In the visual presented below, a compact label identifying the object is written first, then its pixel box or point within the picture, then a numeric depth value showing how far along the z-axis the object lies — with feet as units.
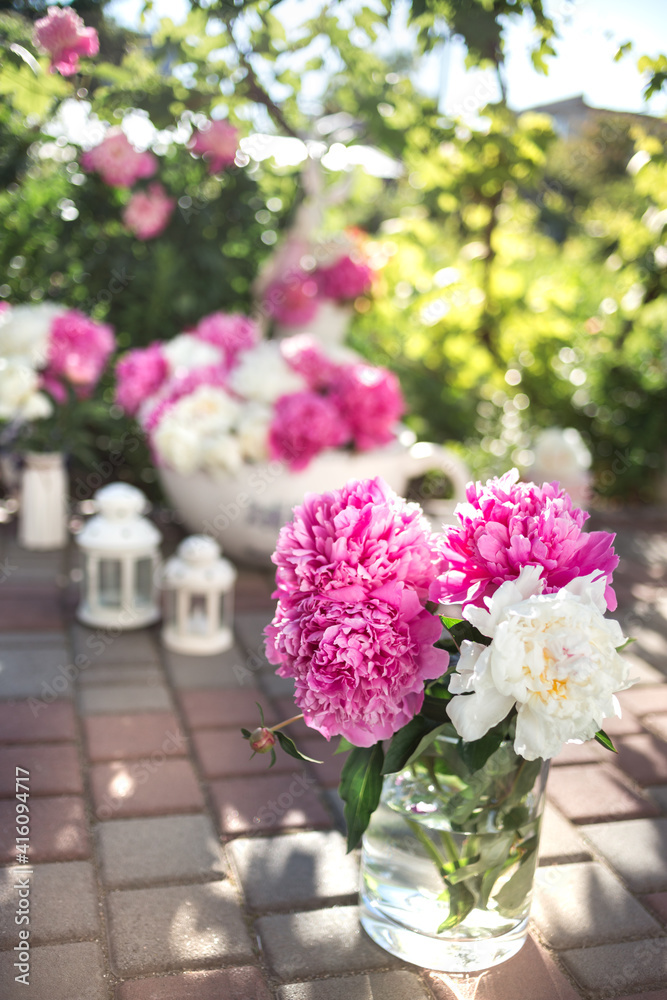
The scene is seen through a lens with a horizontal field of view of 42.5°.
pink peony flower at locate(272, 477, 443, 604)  3.16
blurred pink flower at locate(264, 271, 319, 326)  10.46
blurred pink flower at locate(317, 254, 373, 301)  10.52
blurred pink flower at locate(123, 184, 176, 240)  10.30
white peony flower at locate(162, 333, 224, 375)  8.97
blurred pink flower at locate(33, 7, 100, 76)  6.04
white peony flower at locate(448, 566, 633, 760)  2.86
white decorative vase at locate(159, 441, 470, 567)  8.33
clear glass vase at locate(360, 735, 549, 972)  3.55
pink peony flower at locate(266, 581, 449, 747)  3.07
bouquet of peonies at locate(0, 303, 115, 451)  8.73
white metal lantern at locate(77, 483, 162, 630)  7.28
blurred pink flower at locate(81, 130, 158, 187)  9.67
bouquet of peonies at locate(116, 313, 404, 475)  8.16
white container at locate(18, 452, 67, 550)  8.91
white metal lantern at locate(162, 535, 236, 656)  7.00
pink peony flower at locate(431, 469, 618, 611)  3.13
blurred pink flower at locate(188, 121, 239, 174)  9.16
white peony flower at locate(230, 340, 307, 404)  8.38
